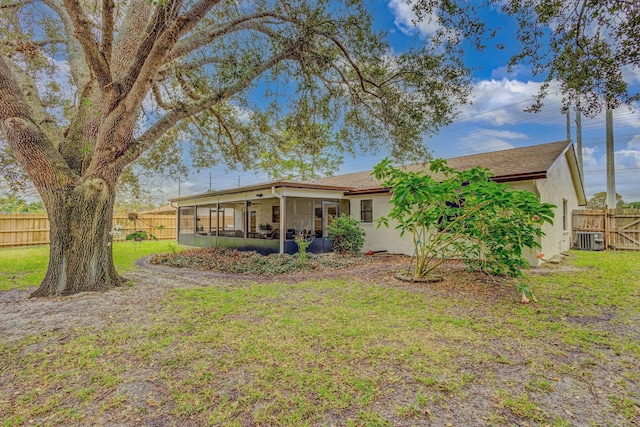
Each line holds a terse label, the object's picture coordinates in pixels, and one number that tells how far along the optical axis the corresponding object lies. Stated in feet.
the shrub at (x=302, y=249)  31.53
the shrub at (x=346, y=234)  39.22
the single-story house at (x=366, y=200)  32.40
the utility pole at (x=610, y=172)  55.21
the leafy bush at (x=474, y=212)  19.20
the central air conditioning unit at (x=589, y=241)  43.57
